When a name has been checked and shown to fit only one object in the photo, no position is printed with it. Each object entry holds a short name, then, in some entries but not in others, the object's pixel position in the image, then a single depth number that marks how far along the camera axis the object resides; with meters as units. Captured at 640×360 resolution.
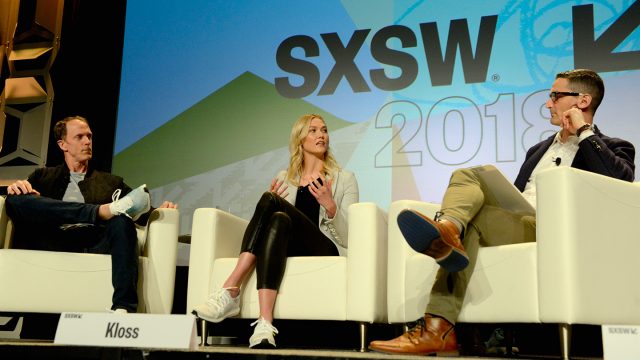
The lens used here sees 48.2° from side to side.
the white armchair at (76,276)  2.90
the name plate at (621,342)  1.65
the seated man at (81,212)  2.88
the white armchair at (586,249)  2.11
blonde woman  2.68
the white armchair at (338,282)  2.65
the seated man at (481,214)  2.12
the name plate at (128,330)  1.79
